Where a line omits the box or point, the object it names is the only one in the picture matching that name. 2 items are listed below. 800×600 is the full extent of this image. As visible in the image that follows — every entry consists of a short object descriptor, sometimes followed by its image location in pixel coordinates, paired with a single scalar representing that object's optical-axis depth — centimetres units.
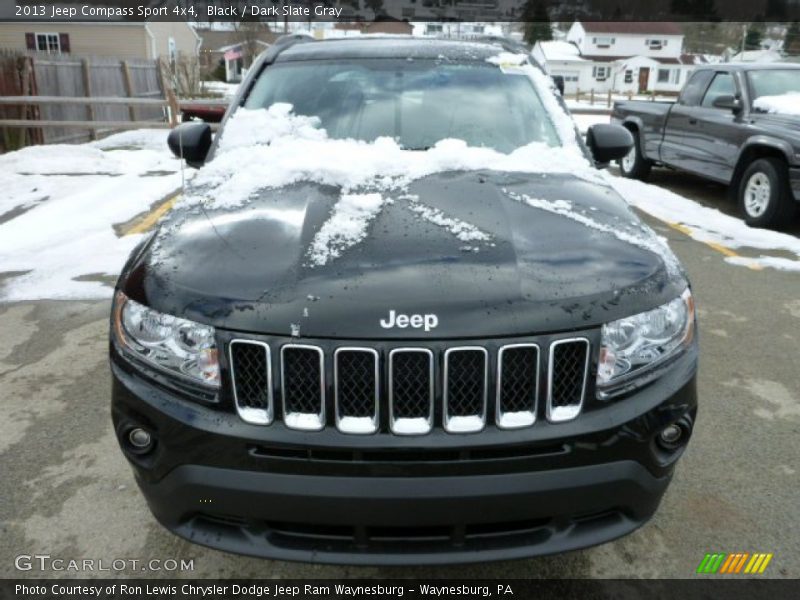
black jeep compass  188
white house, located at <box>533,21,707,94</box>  6338
